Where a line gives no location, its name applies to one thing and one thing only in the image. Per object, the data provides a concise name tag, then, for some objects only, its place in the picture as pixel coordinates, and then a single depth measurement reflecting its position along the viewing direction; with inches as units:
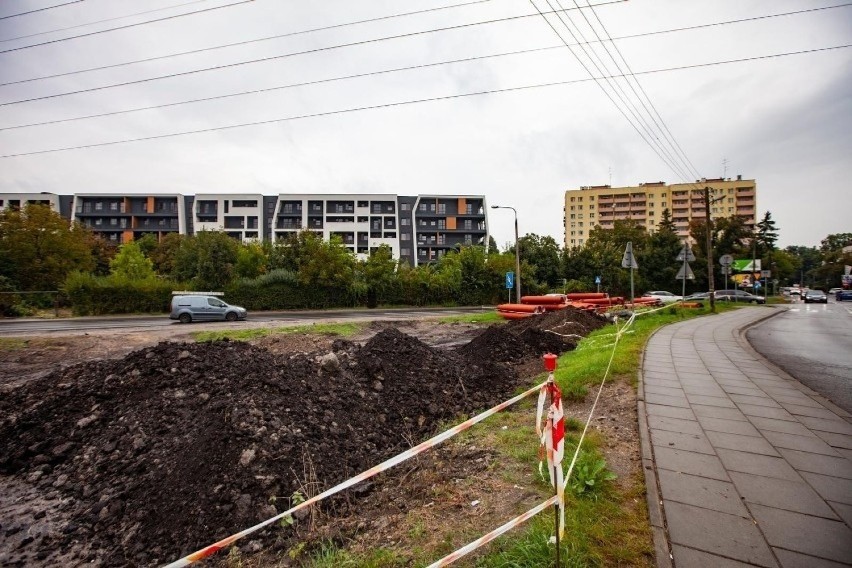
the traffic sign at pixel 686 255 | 652.1
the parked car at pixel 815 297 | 1727.4
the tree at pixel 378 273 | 1358.3
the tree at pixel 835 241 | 4242.1
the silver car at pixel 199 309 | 897.5
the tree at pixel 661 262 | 1919.3
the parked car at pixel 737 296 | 1544.0
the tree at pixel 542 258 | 1657.2
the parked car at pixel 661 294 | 1556.3
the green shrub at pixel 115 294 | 1077.8
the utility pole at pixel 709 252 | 804.0
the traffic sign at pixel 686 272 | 632.4
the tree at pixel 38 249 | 1173.7
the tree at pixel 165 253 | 1941.4
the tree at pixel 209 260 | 1293.1
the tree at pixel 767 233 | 2330.2
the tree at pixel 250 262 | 1403.8
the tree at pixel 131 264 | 1296.0
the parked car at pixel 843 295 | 1791.3
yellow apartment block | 3814.0
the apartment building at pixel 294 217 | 2508.6
